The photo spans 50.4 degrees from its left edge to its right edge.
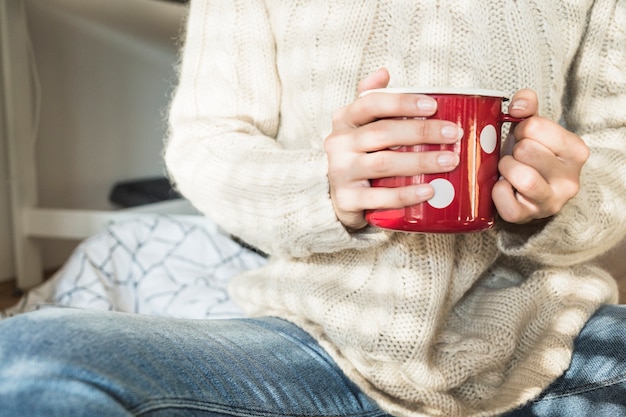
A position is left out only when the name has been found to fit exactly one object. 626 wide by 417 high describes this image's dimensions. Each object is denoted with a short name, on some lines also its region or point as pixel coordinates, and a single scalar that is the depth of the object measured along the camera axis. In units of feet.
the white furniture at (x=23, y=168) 5.36
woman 1.66
